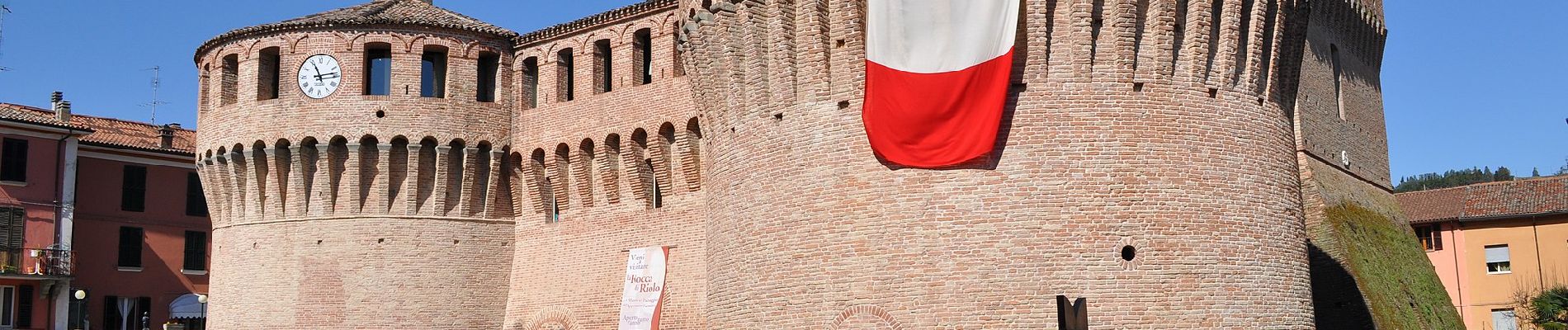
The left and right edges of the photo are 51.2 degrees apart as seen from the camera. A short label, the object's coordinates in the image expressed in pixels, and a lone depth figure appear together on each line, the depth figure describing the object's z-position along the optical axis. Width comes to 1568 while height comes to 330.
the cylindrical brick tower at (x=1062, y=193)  19.94
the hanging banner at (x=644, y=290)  29.48
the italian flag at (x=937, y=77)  20.16
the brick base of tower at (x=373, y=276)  32.00
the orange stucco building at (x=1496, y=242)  42.78
